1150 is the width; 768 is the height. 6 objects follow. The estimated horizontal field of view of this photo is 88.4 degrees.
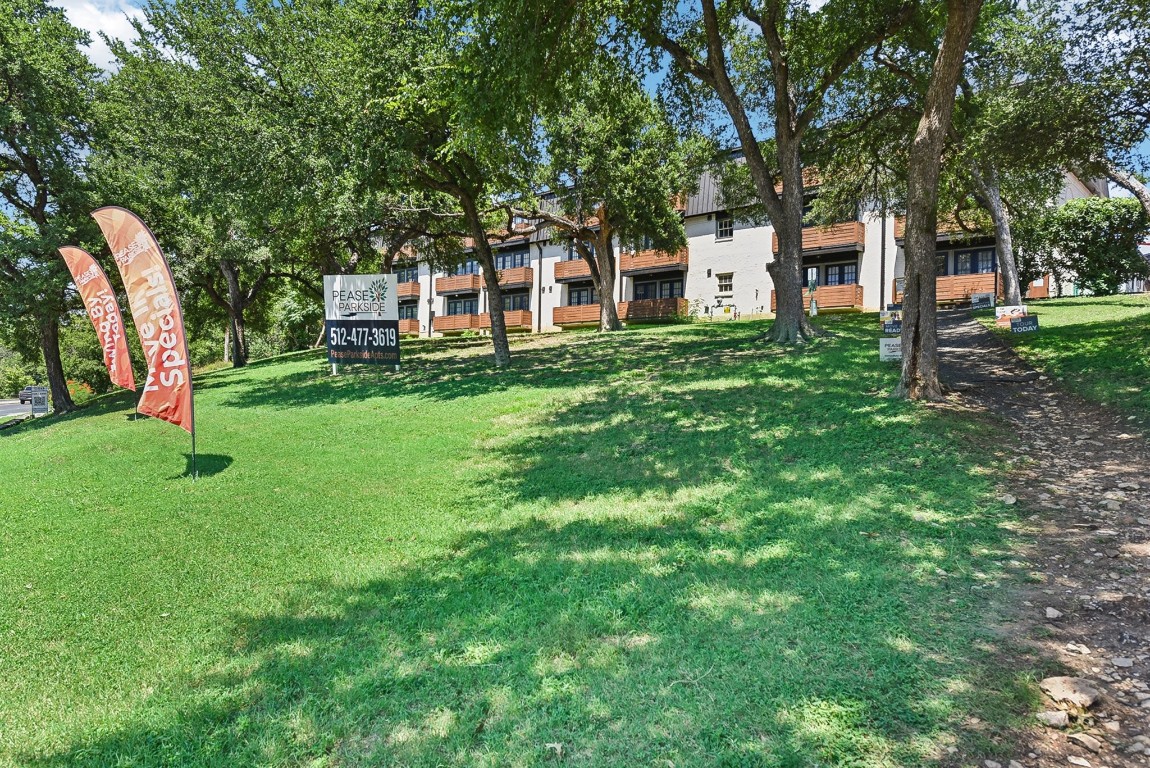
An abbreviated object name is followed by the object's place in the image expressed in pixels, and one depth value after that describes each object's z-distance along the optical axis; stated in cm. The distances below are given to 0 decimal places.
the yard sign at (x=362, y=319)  1573
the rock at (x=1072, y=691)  255
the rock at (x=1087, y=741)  234
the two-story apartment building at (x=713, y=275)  2892
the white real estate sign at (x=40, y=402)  2297
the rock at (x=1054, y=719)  246
